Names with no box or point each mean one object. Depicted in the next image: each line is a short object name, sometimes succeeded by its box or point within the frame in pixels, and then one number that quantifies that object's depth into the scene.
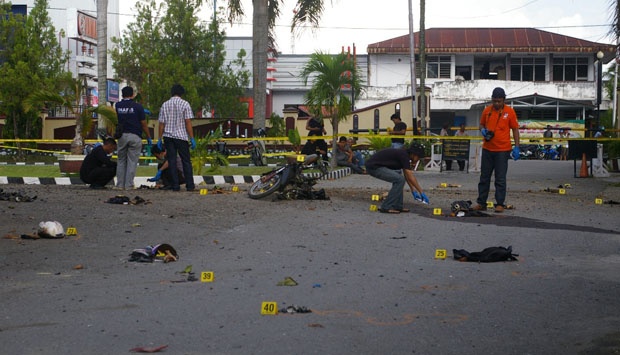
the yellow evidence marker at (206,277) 8.14
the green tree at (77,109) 26.12
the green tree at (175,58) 47.41
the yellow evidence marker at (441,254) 9.64
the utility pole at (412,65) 40.66
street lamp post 32.50
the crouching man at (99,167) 16.91
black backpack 9.42
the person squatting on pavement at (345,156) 27.11
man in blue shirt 17.08
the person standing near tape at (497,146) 14.75
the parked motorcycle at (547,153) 52.89
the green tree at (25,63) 40.81
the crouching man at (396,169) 14.24
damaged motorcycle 15.51
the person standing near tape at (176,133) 16.94
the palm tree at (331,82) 27.83
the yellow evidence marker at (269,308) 6.71
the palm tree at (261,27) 28.70
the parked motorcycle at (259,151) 29.61
